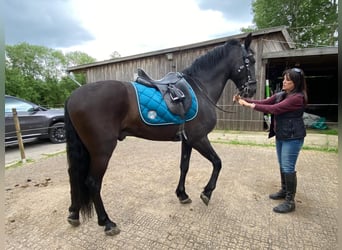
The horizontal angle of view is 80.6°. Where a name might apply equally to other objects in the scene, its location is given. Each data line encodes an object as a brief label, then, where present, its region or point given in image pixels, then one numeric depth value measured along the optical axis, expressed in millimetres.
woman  2021
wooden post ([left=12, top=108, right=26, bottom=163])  4067
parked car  5090
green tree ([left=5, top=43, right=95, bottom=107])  21641
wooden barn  6391
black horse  1792
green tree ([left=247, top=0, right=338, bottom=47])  13875
